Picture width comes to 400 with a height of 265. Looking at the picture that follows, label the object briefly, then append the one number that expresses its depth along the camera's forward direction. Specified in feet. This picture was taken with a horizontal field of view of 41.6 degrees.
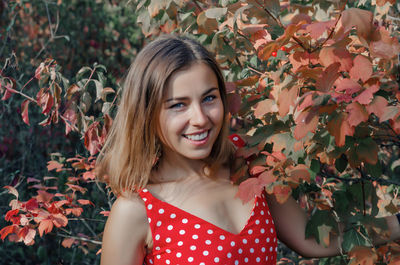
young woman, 5.04
